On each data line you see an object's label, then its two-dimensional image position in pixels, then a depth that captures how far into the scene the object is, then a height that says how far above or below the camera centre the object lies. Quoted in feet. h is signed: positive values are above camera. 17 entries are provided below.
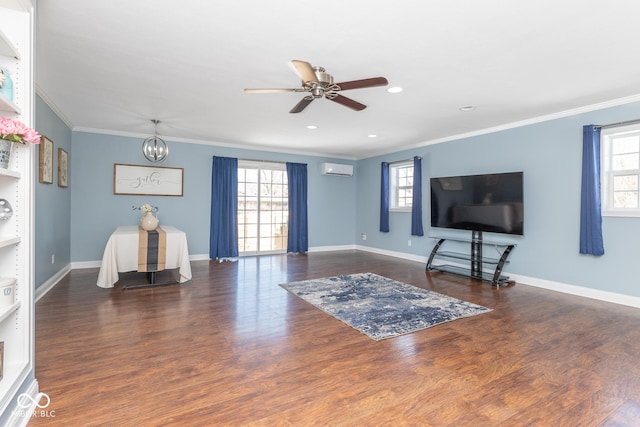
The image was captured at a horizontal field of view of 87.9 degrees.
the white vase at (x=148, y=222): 15.06 -0.51
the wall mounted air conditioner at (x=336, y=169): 25.27 +3.33
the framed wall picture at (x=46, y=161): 12.78 +2.02
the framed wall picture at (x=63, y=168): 15.64 +2.12
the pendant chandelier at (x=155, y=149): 16.20 +3.10
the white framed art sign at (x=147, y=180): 19.54 +1.91
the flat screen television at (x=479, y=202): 15.55 +0.53
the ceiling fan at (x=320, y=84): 8.55 +3.58
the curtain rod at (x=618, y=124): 12.34 +3.42
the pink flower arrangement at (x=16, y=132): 5.24 +1.28
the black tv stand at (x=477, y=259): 15.66 -2.41
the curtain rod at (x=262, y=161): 23.14 +3.63
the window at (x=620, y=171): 12.84 +1.71
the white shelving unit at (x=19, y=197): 5.83 +0.25
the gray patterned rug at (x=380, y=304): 10.33 -3.43
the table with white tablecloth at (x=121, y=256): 13.84 -1.89
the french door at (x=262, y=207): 23.48 +0.34
